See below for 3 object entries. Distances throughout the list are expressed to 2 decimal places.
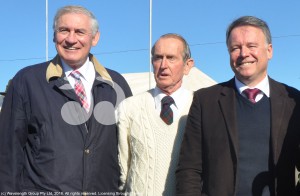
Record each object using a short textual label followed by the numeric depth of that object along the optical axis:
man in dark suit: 2.59
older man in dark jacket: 2.72
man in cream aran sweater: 2.97
